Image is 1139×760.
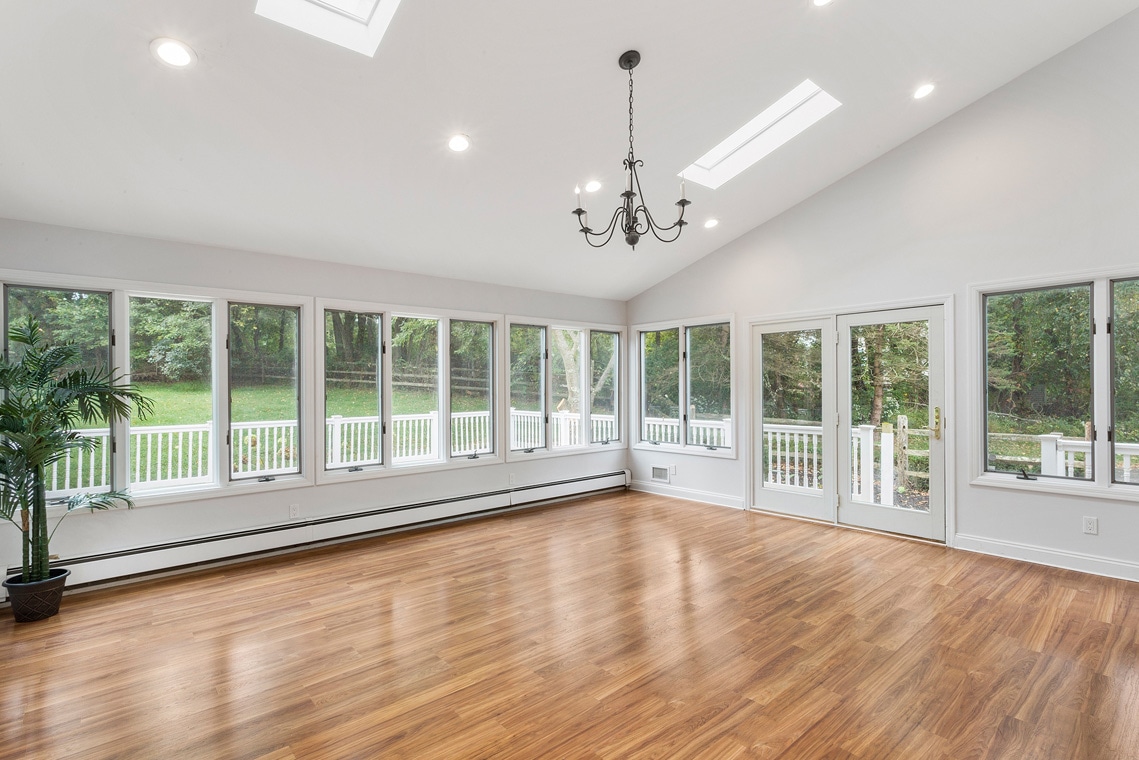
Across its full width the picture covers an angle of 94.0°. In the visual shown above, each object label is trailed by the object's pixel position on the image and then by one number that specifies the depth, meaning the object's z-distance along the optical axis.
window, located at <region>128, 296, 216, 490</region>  4.05
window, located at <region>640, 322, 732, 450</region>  6.31
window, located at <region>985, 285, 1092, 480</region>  4.07
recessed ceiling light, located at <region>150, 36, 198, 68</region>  2.53
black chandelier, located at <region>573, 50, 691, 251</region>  3.04
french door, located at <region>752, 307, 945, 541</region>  4.79
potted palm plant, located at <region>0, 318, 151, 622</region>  3.21
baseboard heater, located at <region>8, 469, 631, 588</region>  3.77
